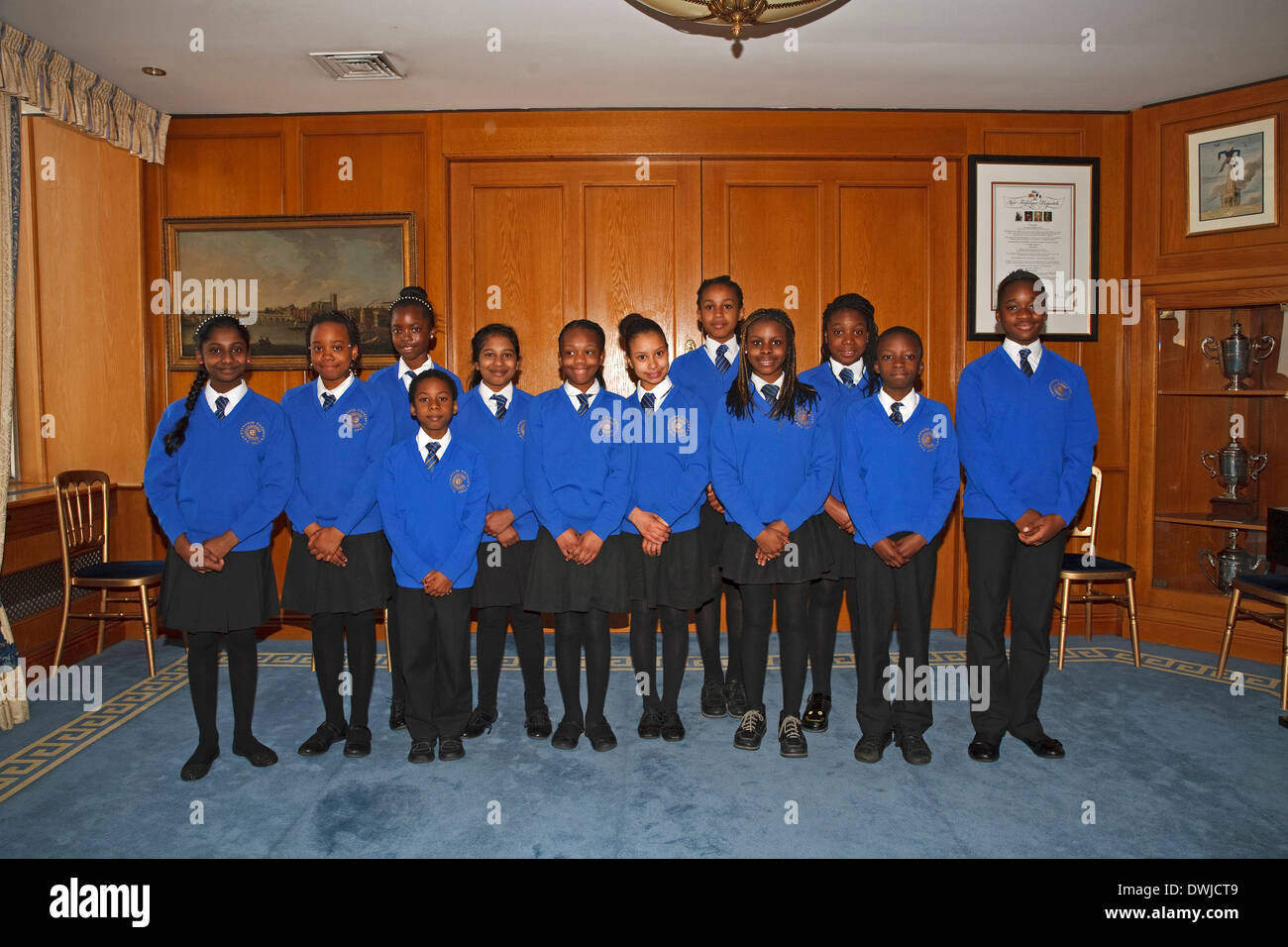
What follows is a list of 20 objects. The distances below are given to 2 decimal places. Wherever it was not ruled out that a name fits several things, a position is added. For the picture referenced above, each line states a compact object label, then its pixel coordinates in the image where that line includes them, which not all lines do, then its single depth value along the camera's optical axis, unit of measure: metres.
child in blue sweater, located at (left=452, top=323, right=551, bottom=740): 3.14
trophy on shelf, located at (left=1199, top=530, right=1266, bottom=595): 4.70
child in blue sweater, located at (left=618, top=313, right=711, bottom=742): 2.99
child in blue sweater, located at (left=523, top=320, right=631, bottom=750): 2.96
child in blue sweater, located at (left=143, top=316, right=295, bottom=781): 2.82
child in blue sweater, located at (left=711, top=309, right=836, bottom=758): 2.92
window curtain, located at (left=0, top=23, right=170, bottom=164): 3.74
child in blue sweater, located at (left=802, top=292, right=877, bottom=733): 3.24
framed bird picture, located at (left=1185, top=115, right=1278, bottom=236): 4.39
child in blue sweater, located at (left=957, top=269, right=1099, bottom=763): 2.93
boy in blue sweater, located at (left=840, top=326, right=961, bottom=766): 2.87
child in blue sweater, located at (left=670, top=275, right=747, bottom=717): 3.41
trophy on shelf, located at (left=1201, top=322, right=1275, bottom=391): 4.61
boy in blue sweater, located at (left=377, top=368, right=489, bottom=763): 2.88
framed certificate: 4.85
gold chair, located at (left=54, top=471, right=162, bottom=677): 4.13
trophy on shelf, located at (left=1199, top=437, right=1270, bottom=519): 4.66
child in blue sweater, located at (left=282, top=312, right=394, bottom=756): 2.97
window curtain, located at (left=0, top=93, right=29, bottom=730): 3.60
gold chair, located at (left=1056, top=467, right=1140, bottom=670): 4.18
